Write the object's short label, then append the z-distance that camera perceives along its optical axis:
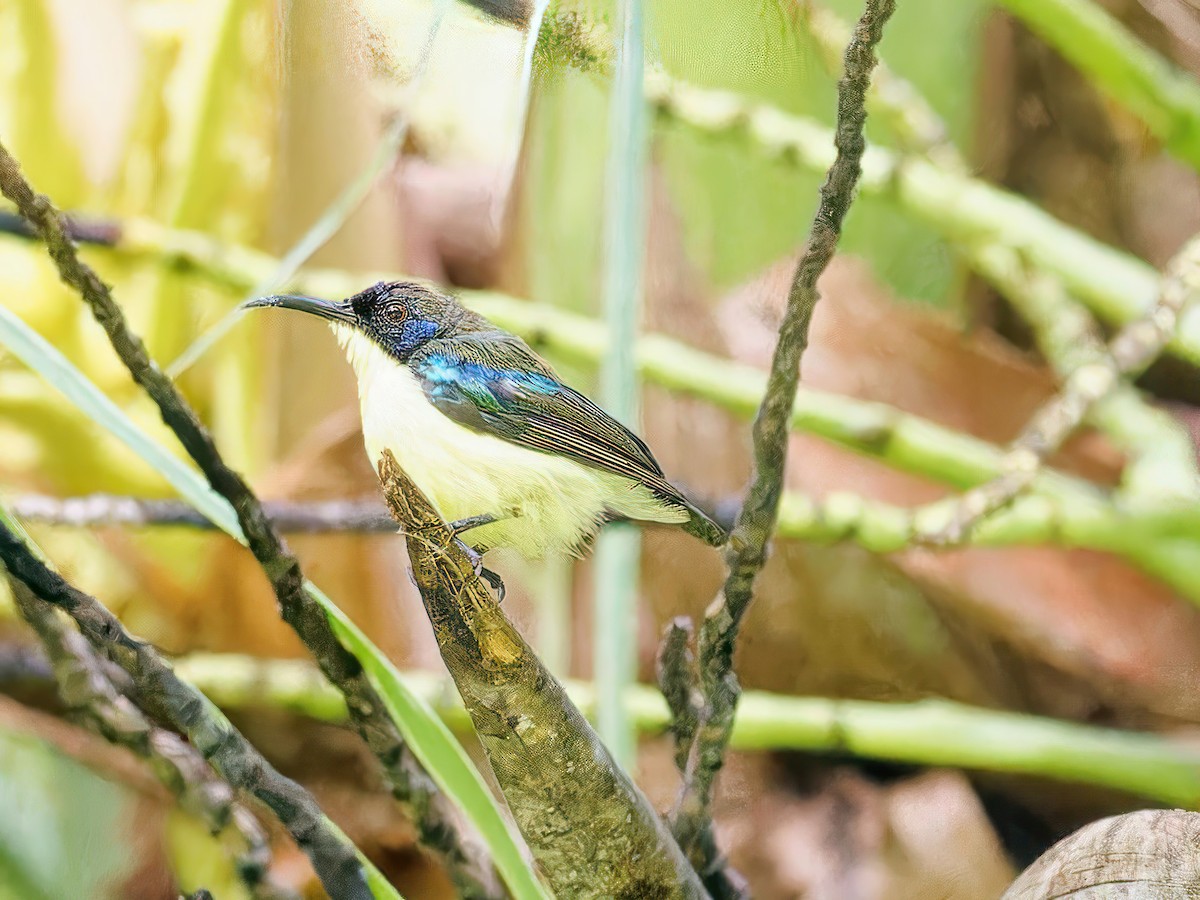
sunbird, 3.08
